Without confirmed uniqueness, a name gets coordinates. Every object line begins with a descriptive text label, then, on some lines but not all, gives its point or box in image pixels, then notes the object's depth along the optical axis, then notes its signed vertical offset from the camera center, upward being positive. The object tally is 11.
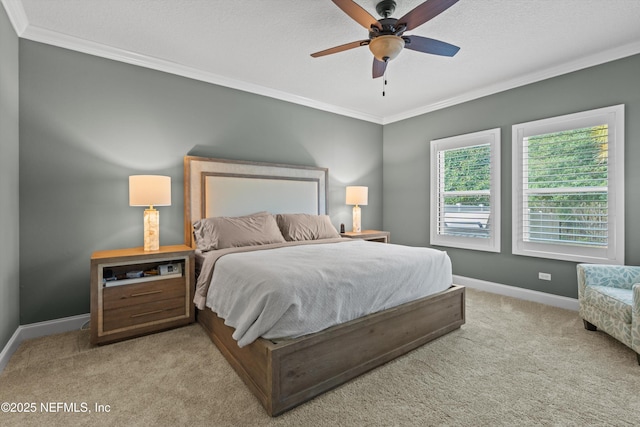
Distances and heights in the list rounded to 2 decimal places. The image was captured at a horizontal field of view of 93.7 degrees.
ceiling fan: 1.92 +1.28
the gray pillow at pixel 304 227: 3.64 -0.23
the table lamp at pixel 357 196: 4.60 +0.20
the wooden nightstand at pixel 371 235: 4.37 -0.39
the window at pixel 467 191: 3.98 +0.26
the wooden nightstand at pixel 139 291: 2.46 -0.73
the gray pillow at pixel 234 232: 3.04 -0.24
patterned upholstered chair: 2.16 -0.74
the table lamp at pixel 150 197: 2.74 +0.11
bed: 1.71 -0.85
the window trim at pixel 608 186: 3.00 +0.25
